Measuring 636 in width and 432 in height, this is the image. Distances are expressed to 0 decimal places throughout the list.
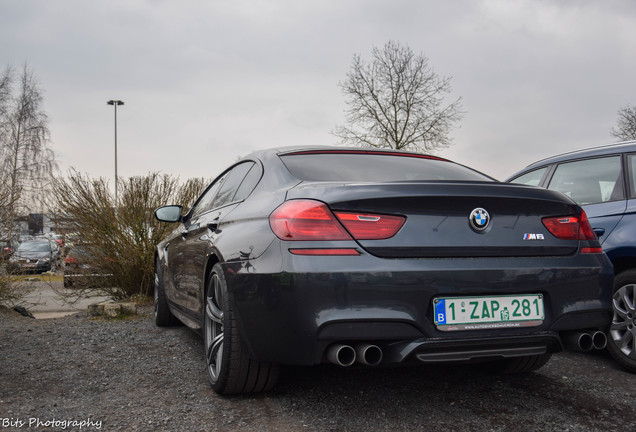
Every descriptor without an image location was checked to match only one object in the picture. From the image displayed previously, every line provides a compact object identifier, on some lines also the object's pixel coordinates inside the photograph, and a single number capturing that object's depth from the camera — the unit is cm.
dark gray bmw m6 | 246
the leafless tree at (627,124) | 3397
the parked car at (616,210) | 390
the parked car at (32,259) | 776
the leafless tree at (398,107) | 2603
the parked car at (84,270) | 823
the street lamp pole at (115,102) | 3569
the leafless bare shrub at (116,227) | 814
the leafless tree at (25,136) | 3416
